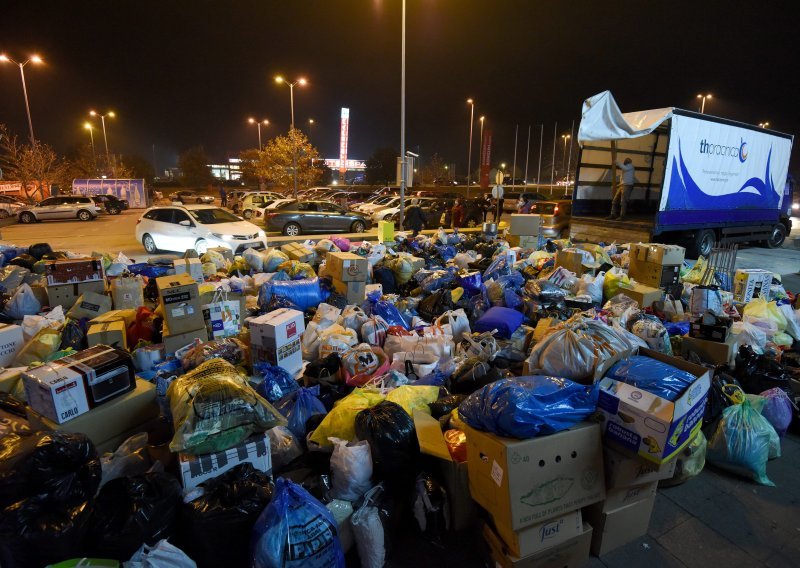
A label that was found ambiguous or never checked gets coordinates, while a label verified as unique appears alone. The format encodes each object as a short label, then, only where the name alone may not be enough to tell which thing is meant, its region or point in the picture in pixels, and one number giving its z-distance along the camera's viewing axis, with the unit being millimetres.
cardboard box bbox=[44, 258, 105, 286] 5508
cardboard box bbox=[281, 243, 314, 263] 7965
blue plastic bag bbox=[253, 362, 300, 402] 3338
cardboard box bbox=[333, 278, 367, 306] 6094
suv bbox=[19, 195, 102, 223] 21969
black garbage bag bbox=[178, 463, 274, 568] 2062
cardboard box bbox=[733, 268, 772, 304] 6012
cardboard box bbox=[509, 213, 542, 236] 9680
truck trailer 8453
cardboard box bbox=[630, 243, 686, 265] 6152
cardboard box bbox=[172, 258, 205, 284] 6367
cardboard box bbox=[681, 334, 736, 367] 3826
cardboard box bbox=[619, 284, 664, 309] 5527
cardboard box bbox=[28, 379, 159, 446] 2584
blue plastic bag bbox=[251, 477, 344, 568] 1945
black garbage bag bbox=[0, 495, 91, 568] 1858
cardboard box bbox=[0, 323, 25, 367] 4262
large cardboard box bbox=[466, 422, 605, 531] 2082
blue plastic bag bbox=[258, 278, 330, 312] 5676
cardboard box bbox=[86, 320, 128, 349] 4328
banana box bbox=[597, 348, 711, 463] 2146
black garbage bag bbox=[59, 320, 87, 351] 4484
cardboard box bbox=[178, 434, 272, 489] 2291
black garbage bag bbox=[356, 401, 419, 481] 2578
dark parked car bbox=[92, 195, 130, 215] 26594
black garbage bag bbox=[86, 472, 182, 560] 1965
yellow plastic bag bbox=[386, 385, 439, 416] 3119
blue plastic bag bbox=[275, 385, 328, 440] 3044
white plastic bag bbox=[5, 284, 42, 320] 5518
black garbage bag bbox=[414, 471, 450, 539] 2479
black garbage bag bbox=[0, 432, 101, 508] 1978
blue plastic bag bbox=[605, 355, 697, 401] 2379
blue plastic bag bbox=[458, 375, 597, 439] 2129
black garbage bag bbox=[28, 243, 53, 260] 7914
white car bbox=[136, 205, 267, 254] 9594
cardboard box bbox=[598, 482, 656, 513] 2362
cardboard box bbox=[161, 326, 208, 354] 4336
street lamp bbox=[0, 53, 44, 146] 23566
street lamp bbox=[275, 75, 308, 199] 25781
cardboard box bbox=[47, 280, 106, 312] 5531
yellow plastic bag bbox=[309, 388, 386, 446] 2848
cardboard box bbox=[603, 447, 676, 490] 2293
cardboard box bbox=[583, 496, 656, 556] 2381
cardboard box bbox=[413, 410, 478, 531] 2465
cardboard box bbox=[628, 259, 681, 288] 6273
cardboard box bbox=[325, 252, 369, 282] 6023
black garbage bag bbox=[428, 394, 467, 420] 3098
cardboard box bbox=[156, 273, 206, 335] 4346
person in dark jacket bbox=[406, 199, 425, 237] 13039
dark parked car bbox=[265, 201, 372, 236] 14508
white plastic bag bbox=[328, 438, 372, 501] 2496
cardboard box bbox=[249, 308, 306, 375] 3752
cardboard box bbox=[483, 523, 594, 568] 2176
